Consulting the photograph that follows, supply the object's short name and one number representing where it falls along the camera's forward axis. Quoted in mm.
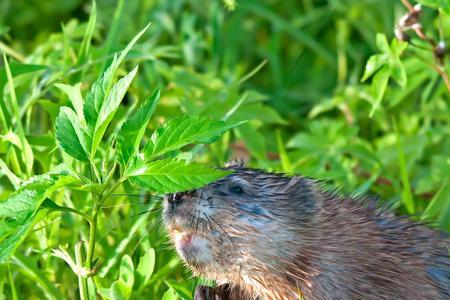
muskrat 6422
